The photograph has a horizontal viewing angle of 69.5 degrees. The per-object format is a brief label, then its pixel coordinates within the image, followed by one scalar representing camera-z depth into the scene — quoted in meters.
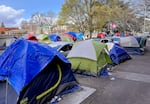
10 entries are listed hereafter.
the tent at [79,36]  12.94
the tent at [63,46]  6.23
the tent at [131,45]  8.06
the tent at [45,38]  10.03
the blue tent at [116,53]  6.01
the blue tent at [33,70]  2.65
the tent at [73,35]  12.42
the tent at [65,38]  10.58
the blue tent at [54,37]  10.62
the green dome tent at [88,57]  4.48
